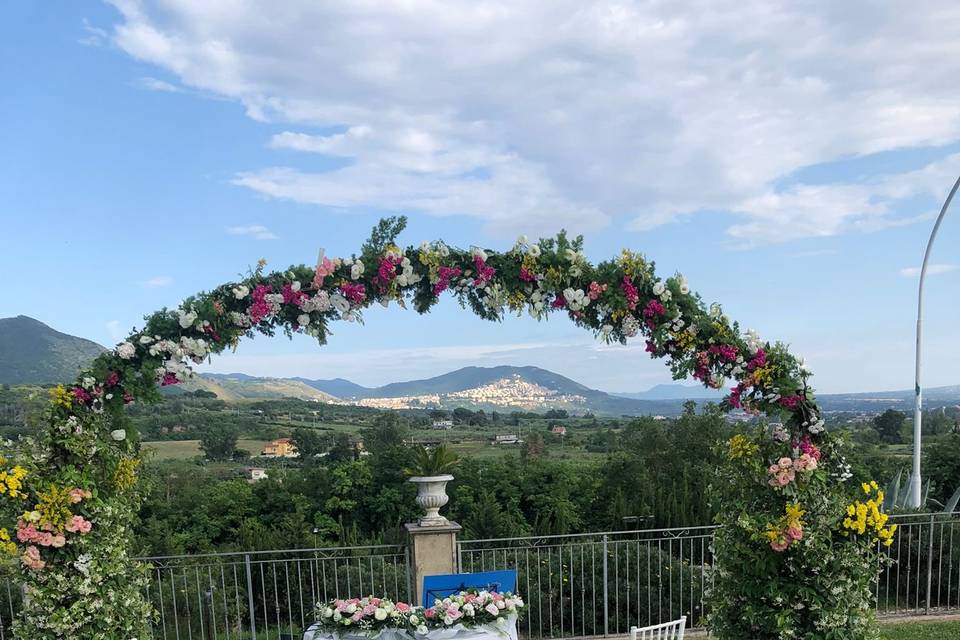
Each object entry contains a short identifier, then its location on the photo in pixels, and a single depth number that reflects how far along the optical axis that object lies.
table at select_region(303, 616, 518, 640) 4.16
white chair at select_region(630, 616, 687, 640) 4.25
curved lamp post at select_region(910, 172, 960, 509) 9.20
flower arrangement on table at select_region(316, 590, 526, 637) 4.19
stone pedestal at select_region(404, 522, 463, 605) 6.18
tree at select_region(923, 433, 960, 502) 11.51
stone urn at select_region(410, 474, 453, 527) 6.17
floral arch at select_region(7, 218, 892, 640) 4.42
